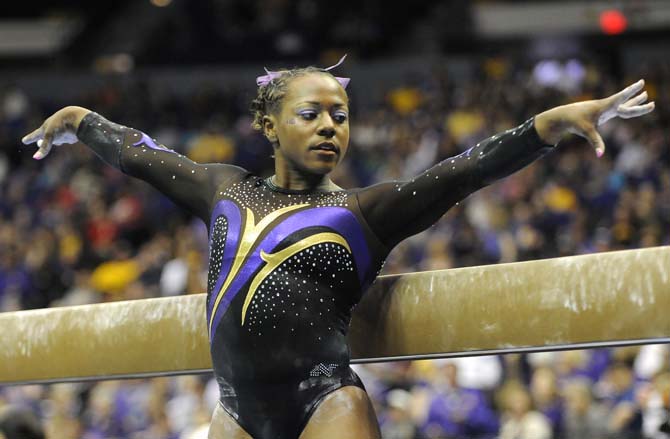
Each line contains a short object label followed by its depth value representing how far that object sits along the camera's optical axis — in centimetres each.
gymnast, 507
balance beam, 511
